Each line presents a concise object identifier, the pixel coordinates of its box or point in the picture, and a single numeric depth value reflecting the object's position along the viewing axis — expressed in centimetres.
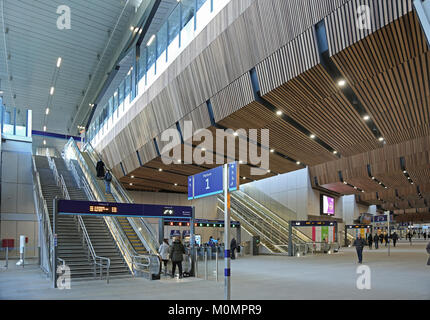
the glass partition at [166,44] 1387
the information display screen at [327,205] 3197
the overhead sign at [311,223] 2481
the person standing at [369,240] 3211
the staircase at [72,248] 1246
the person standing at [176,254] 1227
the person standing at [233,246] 2089
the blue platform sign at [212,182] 707
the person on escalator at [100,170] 2062
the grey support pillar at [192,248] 1296
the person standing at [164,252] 1286
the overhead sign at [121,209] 1155
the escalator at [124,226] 1411
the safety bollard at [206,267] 1260
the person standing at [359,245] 1733
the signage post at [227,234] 678
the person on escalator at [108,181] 1900
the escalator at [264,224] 2652
